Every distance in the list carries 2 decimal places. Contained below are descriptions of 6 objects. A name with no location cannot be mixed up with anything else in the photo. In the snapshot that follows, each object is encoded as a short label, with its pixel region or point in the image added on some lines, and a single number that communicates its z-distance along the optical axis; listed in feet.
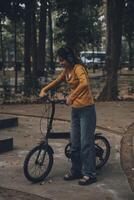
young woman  17.63
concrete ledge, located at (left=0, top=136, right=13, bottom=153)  22.68
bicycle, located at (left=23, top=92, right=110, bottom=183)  17.96
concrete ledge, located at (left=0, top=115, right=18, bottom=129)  28.13
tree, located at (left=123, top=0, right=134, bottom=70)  64.01
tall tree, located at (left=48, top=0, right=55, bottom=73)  85.68
